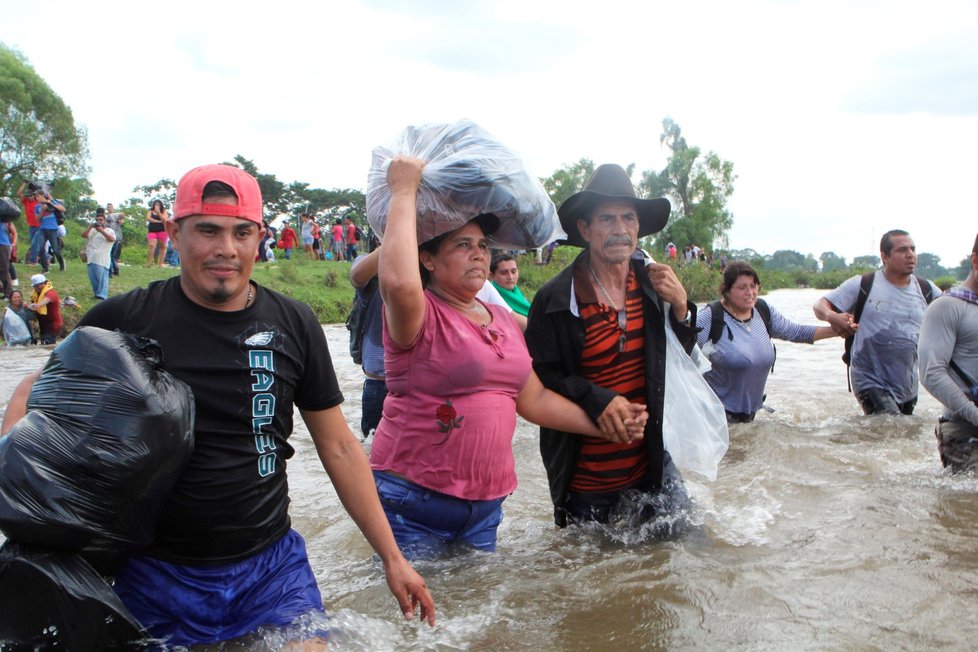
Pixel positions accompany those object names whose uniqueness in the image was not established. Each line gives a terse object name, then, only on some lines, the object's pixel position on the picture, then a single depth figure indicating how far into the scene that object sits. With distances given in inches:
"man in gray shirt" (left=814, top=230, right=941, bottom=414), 280.2
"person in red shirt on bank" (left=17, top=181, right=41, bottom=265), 662.5
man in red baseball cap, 92.9
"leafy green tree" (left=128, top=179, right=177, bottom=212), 1899.6
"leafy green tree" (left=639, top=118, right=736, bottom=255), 2716.5
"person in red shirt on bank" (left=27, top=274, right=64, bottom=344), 569.9
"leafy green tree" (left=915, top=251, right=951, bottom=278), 4103.3
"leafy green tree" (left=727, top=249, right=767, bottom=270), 2513.3
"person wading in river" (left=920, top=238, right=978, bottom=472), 190.2
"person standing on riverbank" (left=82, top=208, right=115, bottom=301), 606.2
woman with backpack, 261.3
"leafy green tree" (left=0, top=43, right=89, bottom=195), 1501.0
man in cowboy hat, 144.8
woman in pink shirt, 119.2
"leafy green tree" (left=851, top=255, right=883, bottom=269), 3304.1
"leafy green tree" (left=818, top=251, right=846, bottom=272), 4275.1
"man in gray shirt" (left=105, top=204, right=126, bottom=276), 730.2
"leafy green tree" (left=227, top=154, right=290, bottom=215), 2068.2
